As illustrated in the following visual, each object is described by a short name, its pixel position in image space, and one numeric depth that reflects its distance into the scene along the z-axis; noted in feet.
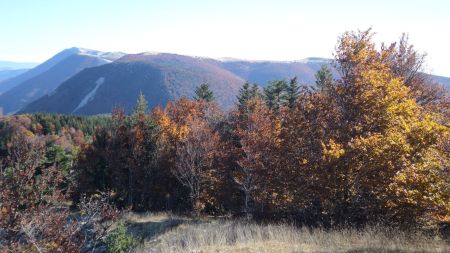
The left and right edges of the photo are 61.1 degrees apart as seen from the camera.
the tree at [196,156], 92.84
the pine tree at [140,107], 131.61
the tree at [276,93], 153.16
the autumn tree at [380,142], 41.96
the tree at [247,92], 155.43
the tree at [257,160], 77.10
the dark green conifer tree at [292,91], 145.86
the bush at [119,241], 40.91
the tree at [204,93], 181.46
